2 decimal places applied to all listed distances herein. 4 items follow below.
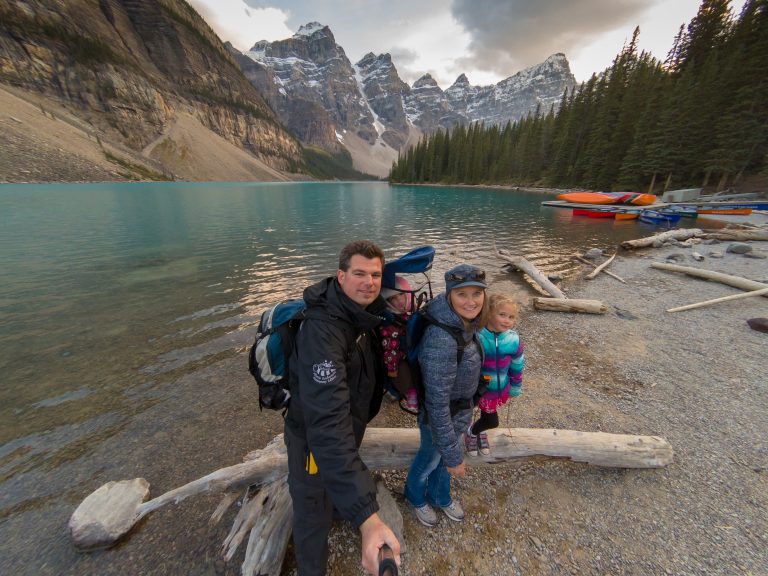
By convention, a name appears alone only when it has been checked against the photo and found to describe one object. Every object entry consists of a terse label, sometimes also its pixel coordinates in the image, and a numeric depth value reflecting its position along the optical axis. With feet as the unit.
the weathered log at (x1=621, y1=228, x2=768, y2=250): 67.41
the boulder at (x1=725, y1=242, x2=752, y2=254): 52.70
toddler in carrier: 10.36
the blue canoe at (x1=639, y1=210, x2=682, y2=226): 91.91
